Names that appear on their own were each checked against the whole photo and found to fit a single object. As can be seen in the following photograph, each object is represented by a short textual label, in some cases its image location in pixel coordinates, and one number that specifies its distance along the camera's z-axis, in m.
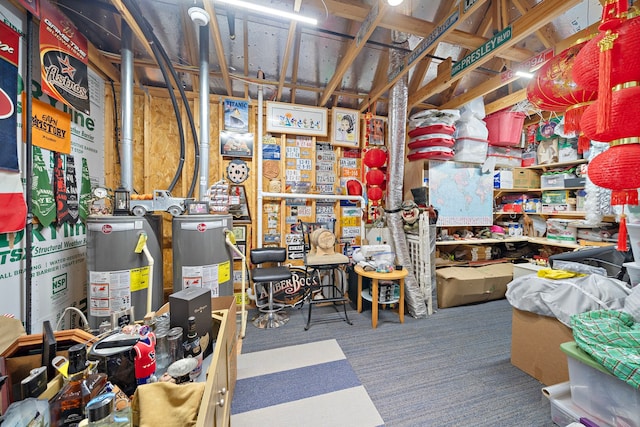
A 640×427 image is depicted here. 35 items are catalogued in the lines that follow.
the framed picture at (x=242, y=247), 3.30
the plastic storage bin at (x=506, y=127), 3.63
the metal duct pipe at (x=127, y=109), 2.39
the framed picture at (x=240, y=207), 3.27
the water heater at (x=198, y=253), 2.17
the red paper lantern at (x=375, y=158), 3.14
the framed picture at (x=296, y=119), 3.33
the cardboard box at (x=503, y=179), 3.89
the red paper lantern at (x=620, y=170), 1.19
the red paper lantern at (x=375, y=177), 3.24
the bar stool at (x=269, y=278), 2.73
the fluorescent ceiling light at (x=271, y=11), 1.65
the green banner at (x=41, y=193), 1.81
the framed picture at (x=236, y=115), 3.25
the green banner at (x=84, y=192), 2.37
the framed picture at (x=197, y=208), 2.31
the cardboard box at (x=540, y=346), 1.81
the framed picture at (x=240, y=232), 3.30
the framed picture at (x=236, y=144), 3.24
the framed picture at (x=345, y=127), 3.59
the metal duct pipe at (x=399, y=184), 3.11
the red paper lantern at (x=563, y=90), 1.50
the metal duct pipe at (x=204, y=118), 2.55
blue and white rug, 1.60
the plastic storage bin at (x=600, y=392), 1.28
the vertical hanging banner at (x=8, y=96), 1.57
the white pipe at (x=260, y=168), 3.28
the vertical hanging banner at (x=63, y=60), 1.83
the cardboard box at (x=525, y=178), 3.94
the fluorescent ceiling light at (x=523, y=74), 2.44
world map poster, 3.58
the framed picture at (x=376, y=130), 3.77
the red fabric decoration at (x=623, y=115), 1.15
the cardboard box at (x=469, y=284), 3.32
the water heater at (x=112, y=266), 1.92
